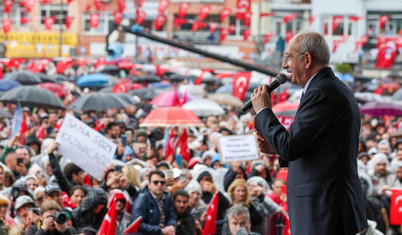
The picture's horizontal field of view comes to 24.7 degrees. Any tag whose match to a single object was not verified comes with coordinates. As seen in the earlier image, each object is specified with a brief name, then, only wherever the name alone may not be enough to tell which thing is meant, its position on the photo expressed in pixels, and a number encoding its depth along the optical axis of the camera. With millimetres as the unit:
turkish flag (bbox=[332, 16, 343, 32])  38388
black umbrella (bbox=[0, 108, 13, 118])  16469
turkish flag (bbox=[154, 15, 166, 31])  51912
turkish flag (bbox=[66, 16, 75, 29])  52291
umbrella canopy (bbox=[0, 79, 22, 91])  21062
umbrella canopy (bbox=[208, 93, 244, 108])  24359
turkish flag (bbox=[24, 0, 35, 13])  50719
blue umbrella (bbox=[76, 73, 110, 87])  28688
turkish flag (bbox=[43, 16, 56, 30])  49656
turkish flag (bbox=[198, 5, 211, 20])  53047
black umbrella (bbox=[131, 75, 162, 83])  35125
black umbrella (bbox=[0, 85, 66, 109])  16469
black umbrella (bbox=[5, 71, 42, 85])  23906
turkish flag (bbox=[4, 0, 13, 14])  54438
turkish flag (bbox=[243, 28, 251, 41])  48238
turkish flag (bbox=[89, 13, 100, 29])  50806
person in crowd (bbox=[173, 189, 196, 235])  9062
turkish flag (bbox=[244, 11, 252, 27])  45750
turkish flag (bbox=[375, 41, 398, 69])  40062
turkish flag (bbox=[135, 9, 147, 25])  48456
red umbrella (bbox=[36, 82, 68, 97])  23953
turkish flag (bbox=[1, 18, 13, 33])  50438
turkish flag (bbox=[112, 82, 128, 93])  26859
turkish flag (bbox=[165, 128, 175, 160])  14458
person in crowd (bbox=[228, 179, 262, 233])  9594
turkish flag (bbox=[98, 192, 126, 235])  7859
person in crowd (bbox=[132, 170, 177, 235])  8531
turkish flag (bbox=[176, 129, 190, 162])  14750
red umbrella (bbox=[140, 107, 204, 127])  14641
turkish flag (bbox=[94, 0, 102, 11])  53494
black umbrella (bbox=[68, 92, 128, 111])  18245
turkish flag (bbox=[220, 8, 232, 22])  51709
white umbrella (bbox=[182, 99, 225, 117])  19000
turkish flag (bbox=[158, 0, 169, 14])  55744
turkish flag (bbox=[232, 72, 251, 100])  22203
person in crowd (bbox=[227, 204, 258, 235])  8375
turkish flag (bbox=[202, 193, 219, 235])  9188
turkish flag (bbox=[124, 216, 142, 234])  8383
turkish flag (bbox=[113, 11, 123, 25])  43506
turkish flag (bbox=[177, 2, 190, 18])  54844
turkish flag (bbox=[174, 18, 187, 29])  46425
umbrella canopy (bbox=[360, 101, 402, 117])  20344
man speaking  4199
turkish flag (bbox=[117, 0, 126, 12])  52031
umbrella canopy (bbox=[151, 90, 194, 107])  19531
